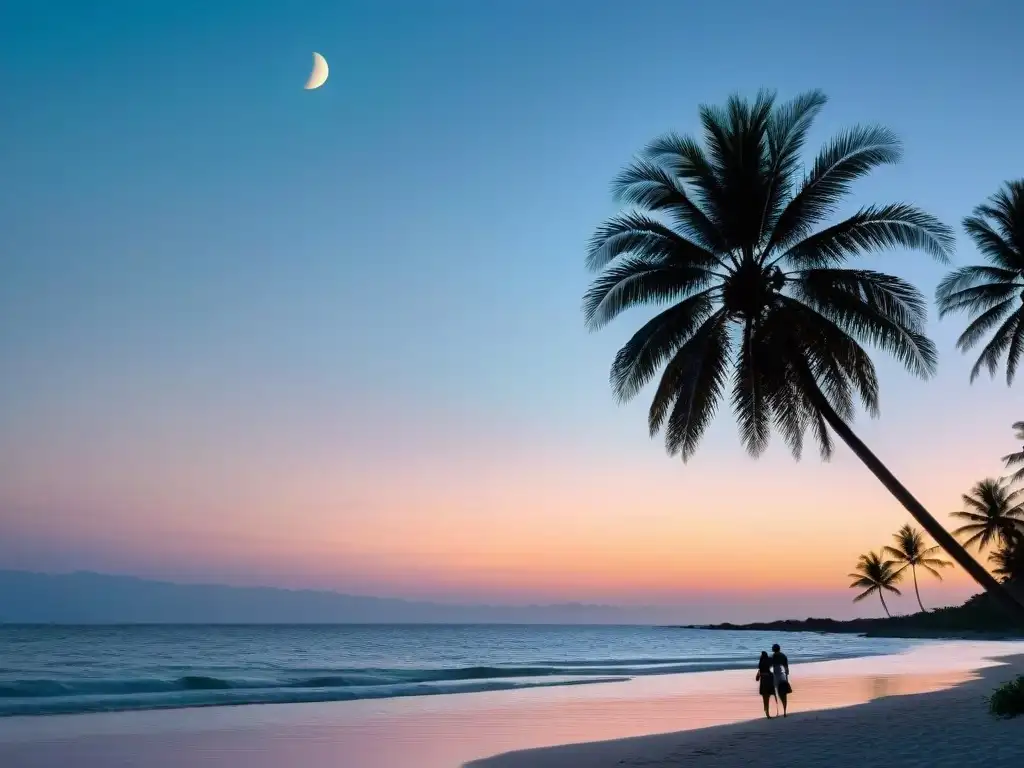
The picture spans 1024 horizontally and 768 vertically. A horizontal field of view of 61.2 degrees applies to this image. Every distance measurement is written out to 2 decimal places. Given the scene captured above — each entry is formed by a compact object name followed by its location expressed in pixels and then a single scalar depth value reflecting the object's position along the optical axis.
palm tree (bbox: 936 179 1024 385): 19.06
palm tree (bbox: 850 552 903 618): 92.19
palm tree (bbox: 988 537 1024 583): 59.47
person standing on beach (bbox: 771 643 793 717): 17.83
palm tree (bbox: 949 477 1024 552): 58.50
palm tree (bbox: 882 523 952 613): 86.62
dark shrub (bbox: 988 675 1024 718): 13.70
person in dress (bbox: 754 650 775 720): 18.09
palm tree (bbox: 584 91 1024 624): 14.22
